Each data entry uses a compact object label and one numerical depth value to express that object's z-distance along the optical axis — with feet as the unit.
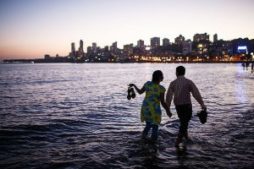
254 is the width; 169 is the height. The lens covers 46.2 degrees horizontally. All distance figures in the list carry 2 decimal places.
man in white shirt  26.08
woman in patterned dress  26.30
